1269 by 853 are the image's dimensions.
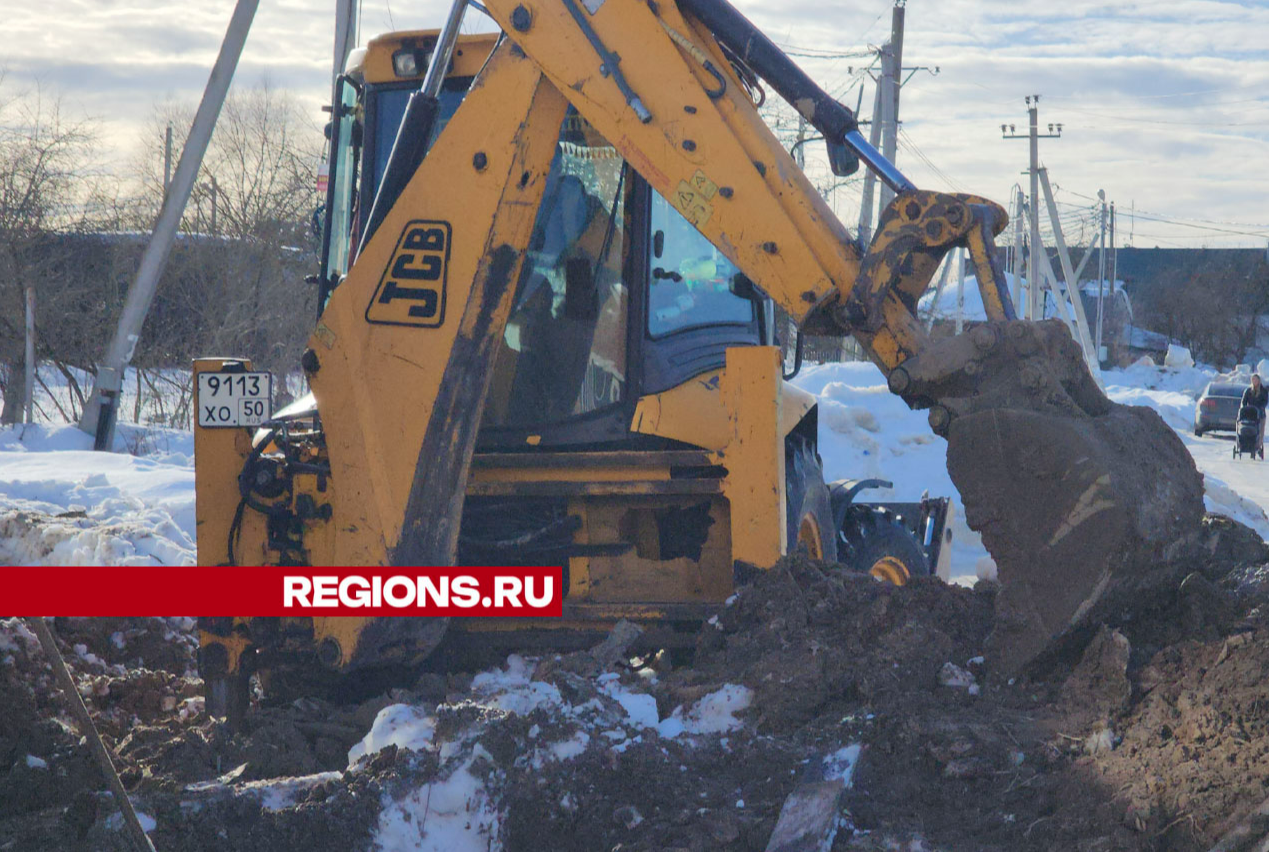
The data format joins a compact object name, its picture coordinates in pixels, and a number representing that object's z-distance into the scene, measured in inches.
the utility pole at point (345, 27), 683.4
